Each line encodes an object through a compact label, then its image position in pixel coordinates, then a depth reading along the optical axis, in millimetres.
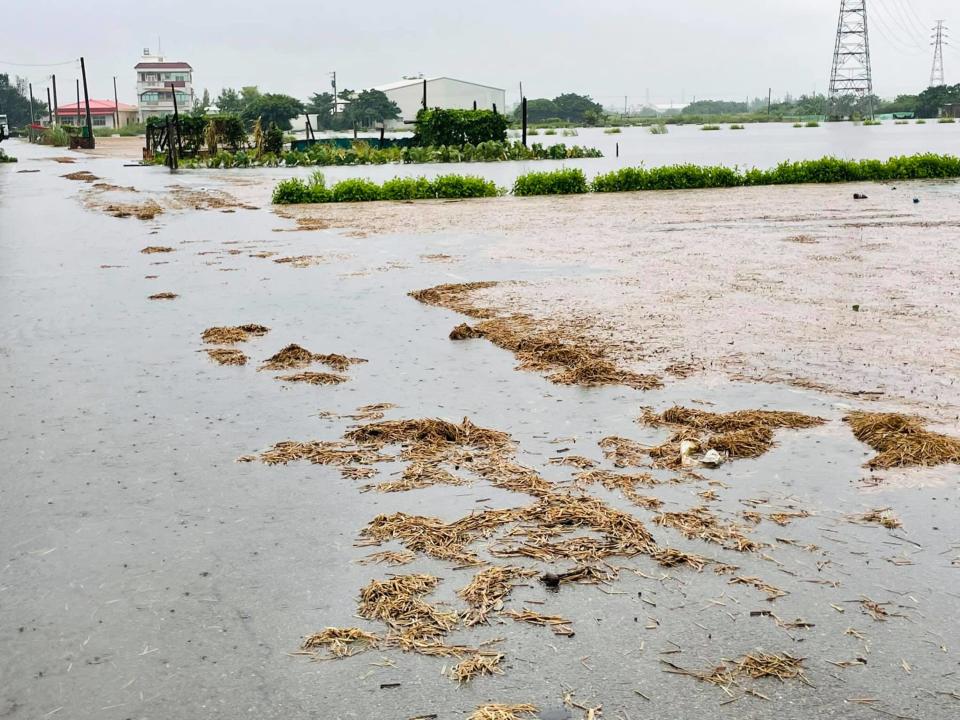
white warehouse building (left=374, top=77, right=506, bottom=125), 114562
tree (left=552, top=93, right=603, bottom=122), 153000
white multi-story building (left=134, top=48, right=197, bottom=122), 147875
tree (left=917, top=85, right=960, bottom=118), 135000
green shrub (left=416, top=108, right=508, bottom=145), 49719
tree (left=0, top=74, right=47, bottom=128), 140375
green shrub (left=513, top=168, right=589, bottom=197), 26453
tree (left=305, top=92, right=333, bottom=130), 124688
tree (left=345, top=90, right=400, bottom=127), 109062
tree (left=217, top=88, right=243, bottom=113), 123206
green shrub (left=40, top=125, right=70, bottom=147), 78250
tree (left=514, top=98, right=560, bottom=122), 153625
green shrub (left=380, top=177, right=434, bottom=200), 25453
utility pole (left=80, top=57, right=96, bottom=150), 69900
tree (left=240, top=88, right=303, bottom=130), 96812
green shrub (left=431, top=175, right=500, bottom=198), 25719
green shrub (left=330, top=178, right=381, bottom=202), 25328
